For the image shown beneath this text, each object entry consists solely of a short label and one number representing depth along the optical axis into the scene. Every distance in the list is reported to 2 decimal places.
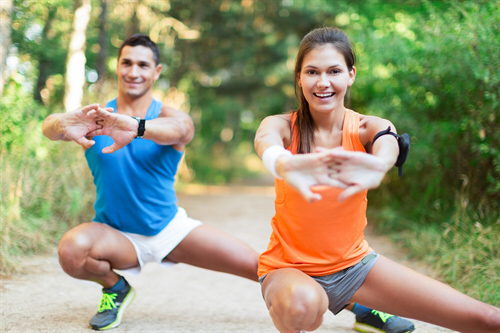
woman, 2.23
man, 2.96
